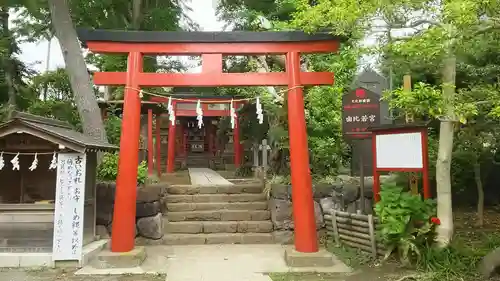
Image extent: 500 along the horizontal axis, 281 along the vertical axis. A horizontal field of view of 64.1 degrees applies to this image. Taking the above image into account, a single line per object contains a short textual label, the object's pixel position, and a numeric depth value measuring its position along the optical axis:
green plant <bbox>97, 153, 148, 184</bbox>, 10.17
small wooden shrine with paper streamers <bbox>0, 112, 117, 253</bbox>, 7.68
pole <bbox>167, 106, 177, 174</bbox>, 19.89
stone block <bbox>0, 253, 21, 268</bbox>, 7.51
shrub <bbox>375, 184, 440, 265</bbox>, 6.70
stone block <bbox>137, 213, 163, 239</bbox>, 9.71
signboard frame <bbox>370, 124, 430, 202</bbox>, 7.38
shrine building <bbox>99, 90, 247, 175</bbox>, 19.95
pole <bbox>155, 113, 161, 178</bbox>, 17.45
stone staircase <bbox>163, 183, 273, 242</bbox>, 9.80
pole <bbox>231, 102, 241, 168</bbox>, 20.97
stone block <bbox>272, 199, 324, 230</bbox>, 9.94
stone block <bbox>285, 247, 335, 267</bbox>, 7.40
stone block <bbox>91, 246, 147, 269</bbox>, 7.41
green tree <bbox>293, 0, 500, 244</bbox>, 5.38
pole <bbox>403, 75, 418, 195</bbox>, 8.15
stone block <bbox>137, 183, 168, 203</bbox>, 9.78
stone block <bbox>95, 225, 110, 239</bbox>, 9.65
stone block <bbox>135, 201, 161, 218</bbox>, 9.76
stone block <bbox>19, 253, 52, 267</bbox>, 7.52
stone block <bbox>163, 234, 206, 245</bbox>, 9.71
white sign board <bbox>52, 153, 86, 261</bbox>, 7.52
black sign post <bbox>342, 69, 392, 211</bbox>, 9.11
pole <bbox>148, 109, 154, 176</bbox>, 16.01
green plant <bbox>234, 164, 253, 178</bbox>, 18.23
